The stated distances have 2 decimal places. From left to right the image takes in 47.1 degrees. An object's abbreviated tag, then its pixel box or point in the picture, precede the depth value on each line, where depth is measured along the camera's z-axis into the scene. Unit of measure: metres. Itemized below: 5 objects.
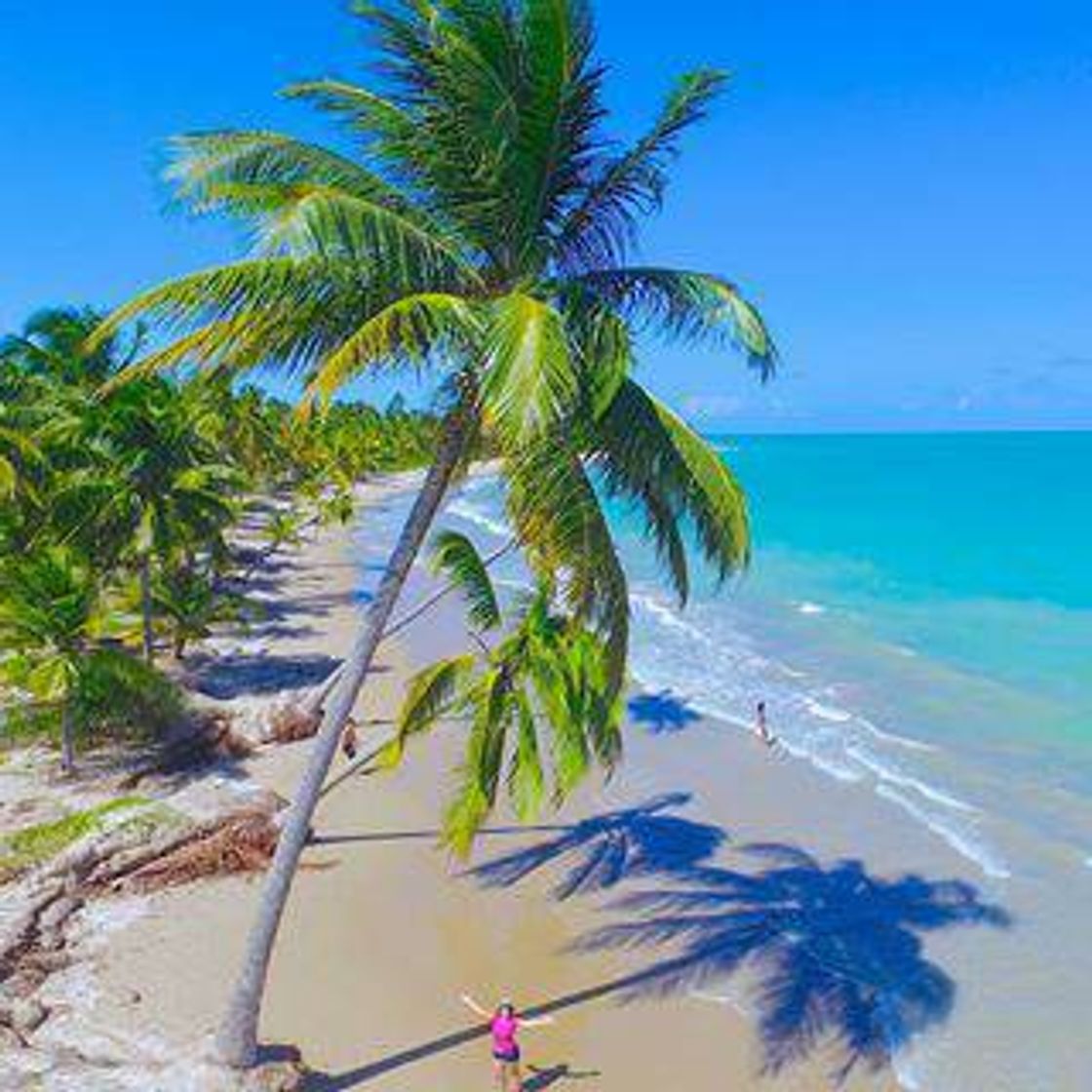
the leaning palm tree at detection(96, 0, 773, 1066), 9.68
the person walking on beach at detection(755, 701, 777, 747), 26.09
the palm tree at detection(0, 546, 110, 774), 19.44
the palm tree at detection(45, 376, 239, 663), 24.47
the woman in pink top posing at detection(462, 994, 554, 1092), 11.93
